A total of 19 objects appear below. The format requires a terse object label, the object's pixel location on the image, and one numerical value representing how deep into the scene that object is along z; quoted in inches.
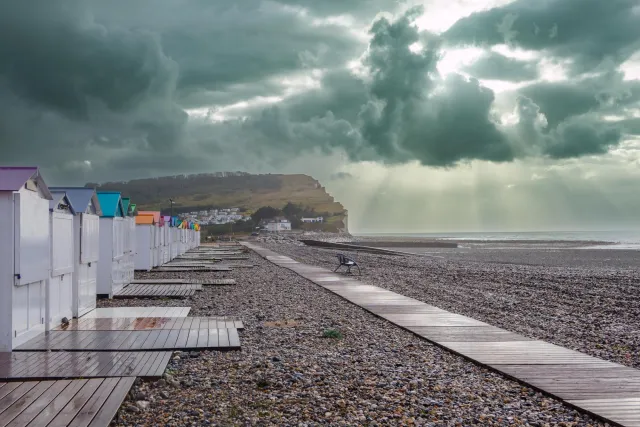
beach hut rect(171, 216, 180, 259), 1292.1
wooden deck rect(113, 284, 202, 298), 574.1
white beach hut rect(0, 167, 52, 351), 298.2
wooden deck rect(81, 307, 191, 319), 438.3
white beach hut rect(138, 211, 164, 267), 949.8
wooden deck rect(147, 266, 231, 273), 925.8
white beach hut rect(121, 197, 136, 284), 645.3
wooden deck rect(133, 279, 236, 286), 702.5
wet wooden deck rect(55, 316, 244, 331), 377.1
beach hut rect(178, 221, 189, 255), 1499.8
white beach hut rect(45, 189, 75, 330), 363.6
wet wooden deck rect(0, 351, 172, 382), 252.4
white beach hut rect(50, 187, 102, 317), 429.4
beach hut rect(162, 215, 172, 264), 1084.2
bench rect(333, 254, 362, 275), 869.8
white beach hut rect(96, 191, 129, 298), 563.8
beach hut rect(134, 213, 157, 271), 895.1
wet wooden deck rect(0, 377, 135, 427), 192.4
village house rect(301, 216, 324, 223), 6943.9
